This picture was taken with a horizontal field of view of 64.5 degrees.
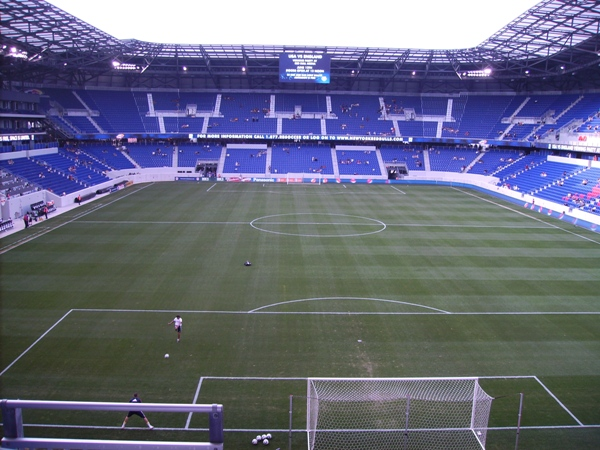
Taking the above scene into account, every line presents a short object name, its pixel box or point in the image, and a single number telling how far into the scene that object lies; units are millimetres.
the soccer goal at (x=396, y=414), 12852
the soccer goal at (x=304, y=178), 67438
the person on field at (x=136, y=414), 13241
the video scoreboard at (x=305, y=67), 69812
